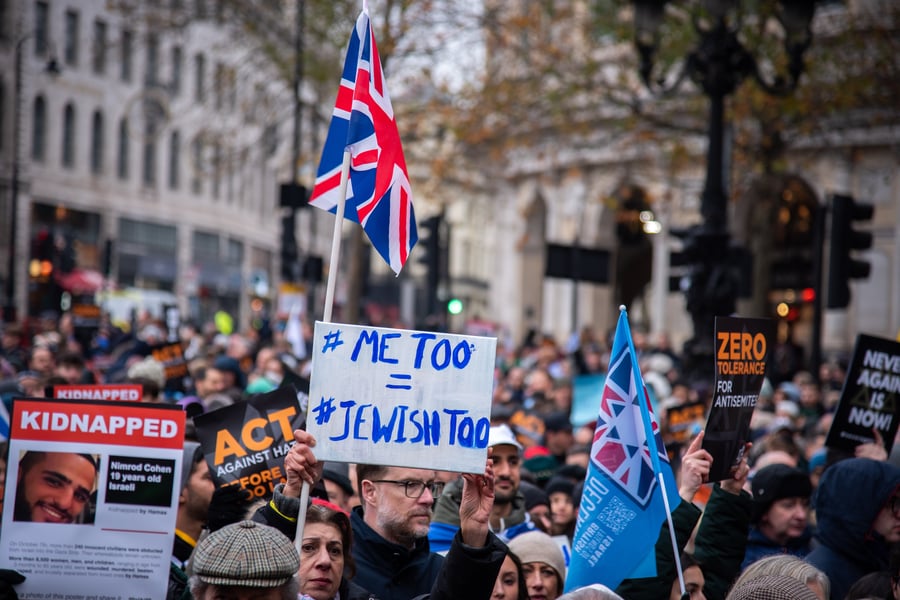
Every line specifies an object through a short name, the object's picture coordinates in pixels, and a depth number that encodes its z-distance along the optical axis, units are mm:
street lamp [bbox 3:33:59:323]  27703
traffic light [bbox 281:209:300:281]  27516
